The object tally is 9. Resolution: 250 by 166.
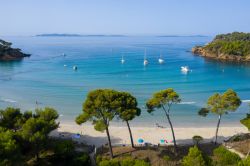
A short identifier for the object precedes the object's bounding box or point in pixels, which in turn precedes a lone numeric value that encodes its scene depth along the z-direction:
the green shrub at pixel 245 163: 18.36
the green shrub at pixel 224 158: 23.51
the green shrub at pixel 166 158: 26.10
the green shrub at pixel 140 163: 22.07
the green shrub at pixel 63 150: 25.67
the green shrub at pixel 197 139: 31.59
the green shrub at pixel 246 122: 29.43
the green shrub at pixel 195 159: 20.72
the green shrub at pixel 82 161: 24.73
